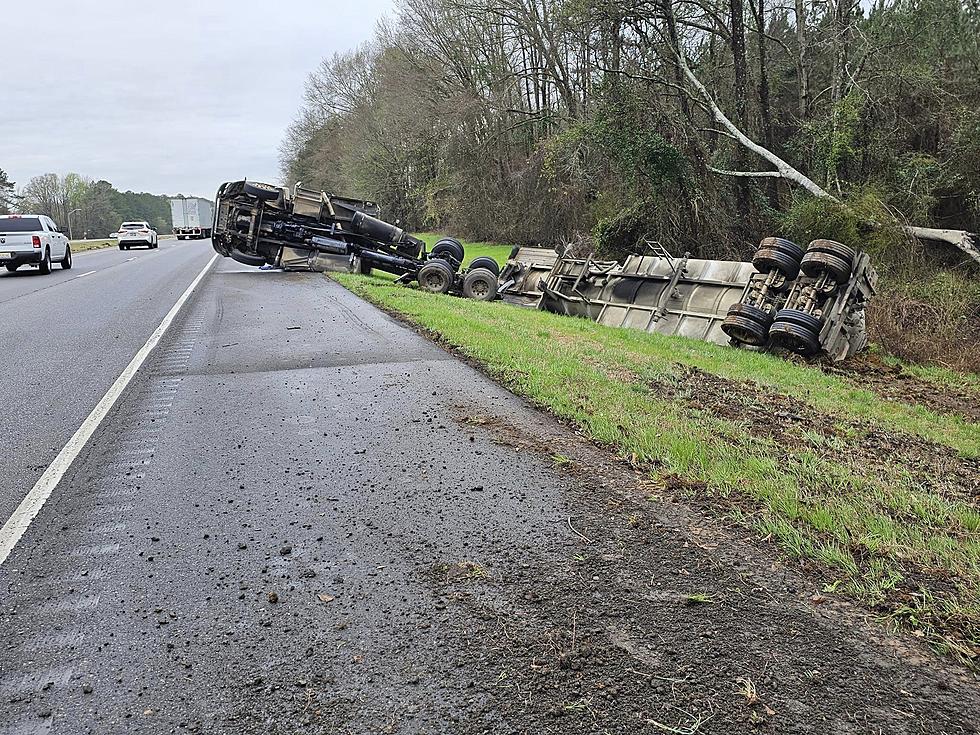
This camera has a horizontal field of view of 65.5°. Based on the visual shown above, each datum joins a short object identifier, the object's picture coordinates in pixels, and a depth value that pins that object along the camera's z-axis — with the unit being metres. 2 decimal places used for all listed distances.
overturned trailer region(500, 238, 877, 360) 12.62
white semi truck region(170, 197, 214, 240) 61.66
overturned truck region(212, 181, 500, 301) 20.61
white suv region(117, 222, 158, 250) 46.25
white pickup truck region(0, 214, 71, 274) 22.66
